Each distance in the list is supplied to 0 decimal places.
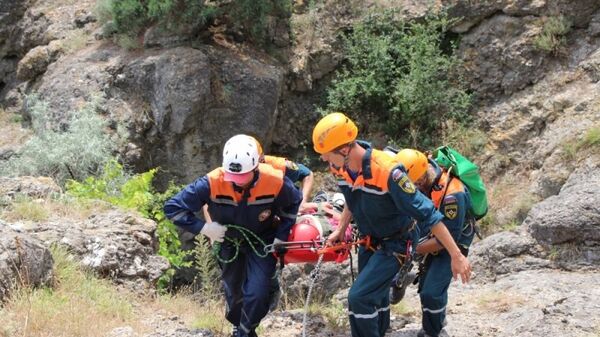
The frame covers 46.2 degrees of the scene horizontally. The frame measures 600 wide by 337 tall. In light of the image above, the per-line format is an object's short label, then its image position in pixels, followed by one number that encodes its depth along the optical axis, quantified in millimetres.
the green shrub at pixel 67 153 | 10547
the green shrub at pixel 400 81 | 12367
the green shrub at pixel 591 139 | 9211
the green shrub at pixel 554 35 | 11906
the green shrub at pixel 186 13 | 12102
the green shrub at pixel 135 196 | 8922
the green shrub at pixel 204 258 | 5711
